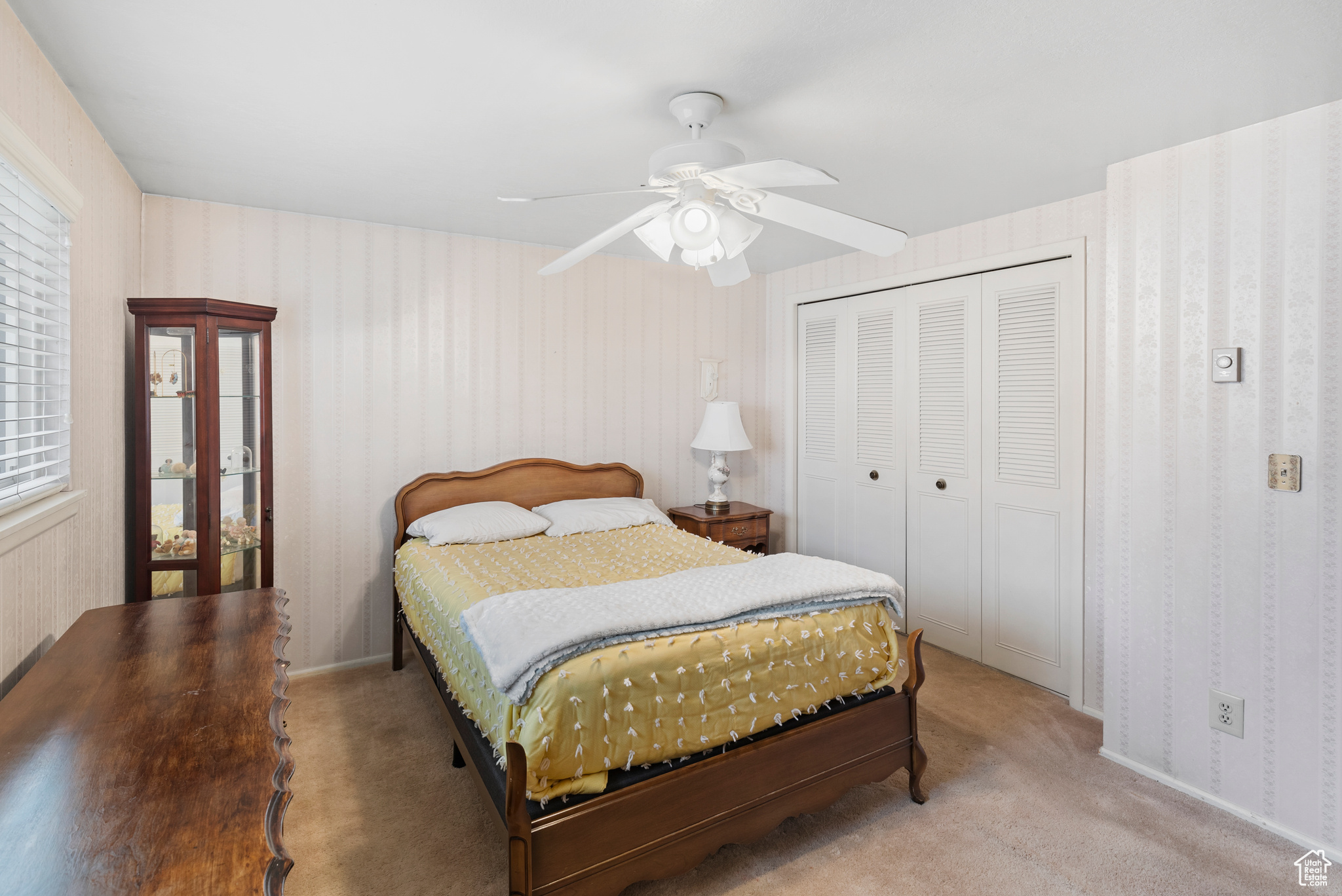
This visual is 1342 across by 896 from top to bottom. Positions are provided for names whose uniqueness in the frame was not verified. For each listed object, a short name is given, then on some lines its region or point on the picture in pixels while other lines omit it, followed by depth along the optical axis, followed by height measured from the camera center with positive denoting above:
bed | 1.56 -0.82
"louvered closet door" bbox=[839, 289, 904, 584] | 3.78 +0.04
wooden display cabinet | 2.53 +0.00
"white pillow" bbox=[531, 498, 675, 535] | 3.38 -0.39
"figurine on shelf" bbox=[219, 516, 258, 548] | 2.69 -0.38
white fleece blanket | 1.64 -0.48
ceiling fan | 1.75 +0.70
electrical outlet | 2.16 -0.92
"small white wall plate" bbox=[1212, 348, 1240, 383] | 2.14 +0.25
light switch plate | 2.03 -0.10
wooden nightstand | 3.95 -0.52
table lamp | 4.00 +0.02
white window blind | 1.60 +0.28
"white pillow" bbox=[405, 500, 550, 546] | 3.04 -0.40
